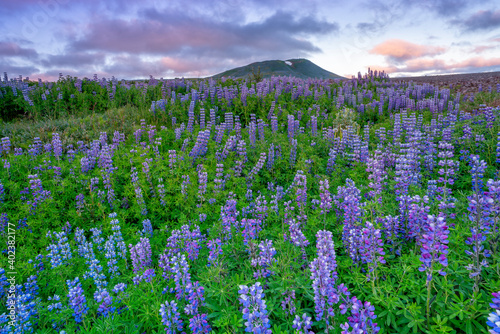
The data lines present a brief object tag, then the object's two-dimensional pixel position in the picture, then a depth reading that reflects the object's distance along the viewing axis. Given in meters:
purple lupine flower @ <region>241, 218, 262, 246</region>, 3.34
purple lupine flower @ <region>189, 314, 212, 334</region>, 2.41
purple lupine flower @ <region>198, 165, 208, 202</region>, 5.17
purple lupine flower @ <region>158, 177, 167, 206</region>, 5.50
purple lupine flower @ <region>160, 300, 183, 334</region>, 2.41
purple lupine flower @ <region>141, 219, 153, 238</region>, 4.79
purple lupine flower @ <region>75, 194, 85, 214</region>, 5.29
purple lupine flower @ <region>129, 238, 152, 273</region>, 3.46
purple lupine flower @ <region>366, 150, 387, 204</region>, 3.79
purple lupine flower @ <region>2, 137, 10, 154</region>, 7.41
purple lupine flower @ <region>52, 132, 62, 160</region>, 6.76
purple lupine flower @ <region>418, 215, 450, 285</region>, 1.99
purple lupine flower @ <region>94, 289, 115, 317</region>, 2.78
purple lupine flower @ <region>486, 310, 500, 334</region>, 1.53
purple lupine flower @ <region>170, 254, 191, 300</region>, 2.63
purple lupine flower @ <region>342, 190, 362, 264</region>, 3.38
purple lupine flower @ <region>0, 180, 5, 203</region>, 5.57
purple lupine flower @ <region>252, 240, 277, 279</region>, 2.79
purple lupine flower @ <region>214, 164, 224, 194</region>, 5.44
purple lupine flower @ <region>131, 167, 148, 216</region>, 5.29
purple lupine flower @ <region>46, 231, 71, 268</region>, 3.64
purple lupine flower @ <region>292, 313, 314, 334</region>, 2.10
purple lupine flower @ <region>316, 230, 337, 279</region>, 2.35
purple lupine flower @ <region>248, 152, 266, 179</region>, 6.16
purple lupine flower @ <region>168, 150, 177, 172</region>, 6.23
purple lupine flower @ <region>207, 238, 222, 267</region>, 2.90
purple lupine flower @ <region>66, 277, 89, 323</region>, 2.78
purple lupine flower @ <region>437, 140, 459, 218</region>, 3.39
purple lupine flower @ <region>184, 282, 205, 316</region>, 2.46
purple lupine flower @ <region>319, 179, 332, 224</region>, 3.86
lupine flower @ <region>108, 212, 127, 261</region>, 3.96
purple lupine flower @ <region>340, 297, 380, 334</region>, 1.97
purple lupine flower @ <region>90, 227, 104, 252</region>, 4.30
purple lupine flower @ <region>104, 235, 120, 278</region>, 3.76
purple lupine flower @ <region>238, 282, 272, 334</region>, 1.93
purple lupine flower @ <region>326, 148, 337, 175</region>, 6.52
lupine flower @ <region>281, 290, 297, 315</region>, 2.52
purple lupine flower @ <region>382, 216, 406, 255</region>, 3.22
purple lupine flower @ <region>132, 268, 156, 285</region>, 3.20
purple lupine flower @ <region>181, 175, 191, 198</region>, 5.37
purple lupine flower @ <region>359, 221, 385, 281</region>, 2.51
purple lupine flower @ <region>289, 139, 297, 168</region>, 6.83
